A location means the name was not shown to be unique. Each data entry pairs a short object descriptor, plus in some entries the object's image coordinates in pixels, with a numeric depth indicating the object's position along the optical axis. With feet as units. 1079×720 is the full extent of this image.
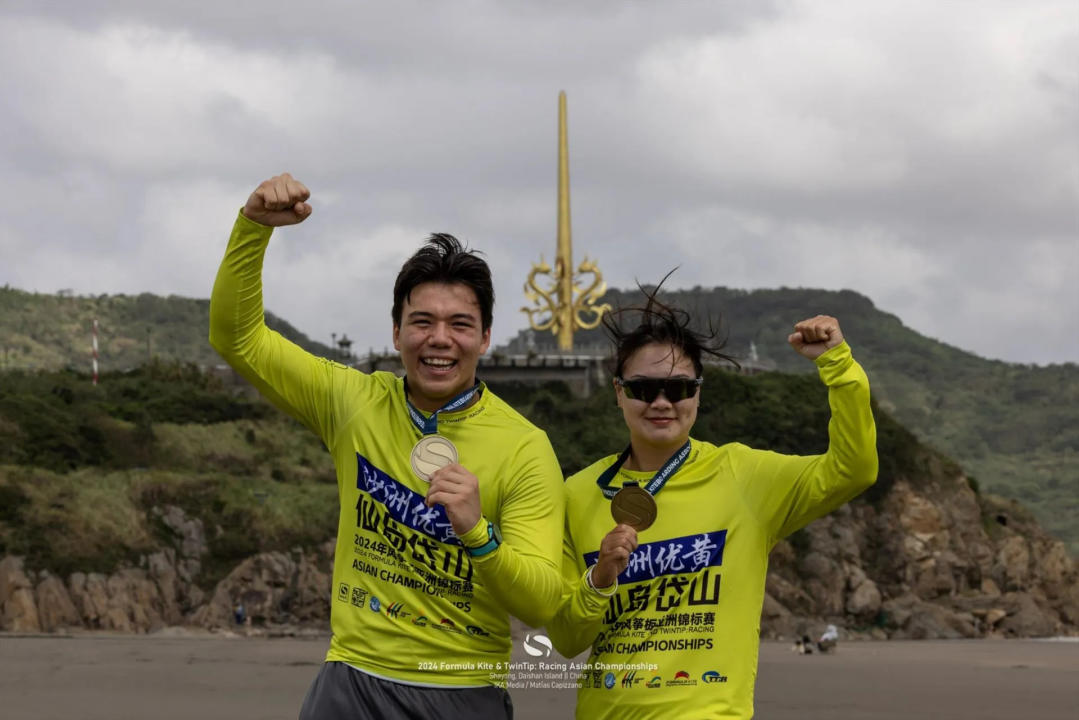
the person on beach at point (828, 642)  88.94
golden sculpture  170.09
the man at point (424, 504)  13.39
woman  13.93
